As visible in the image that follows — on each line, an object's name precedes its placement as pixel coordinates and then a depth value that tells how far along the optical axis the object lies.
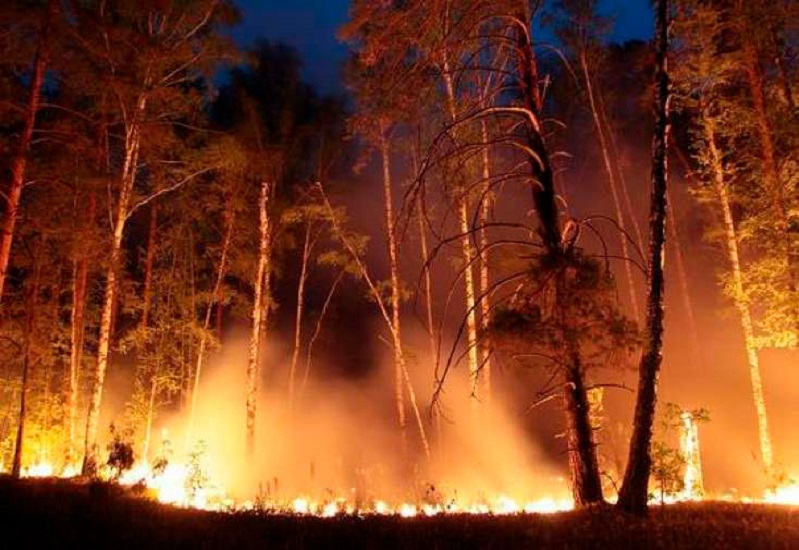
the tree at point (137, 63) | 14.54
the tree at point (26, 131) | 12.43
